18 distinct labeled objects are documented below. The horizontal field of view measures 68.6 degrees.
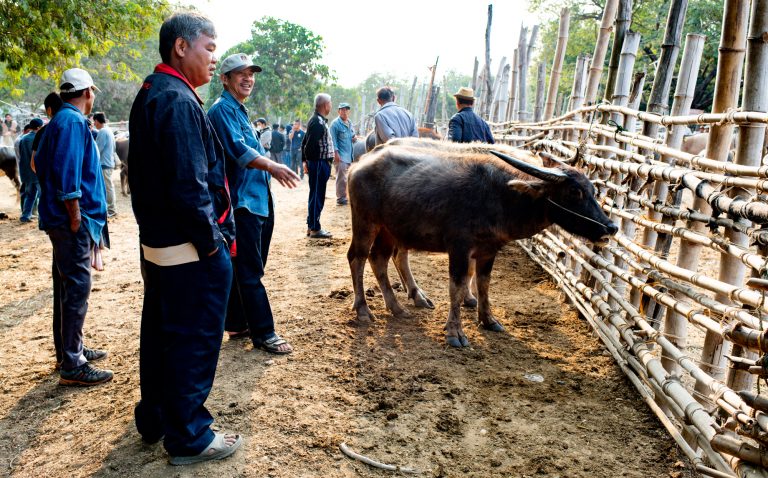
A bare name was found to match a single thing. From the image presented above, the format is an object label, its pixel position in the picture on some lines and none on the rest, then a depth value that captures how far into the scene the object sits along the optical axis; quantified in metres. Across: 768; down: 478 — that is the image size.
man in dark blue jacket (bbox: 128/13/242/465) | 2.60
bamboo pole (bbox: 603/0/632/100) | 5.46
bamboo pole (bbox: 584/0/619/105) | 6.23
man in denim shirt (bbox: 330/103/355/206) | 11.07
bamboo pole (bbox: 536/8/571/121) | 8.60
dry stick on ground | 2.98
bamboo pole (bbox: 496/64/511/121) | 14.87
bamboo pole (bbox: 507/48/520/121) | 12.73
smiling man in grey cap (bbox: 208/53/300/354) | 4.07
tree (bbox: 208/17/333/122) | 29.20
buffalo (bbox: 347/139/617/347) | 4.52
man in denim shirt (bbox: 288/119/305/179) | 19.33
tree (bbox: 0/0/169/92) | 6.88
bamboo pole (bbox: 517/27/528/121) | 11.84
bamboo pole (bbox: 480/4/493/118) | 15.14
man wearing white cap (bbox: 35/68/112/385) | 3.75
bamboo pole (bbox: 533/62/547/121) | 10.96
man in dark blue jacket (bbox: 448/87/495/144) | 7.32
